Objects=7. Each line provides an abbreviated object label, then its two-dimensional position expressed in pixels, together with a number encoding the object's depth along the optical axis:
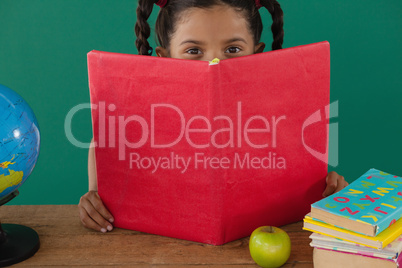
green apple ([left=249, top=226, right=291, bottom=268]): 0.99
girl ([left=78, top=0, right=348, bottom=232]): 1.36
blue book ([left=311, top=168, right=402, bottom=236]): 0.91
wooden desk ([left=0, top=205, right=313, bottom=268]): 1.03
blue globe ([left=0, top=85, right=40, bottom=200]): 1.01
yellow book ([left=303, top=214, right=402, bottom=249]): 0.90
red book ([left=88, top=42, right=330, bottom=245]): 1.01
